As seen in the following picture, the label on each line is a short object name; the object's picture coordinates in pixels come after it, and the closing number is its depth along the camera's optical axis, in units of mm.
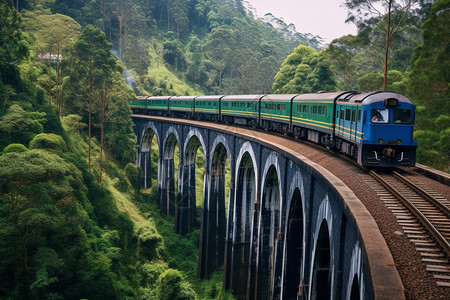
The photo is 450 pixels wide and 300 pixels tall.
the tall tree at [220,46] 85812
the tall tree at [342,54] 41481
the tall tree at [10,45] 29062
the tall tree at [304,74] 45000
